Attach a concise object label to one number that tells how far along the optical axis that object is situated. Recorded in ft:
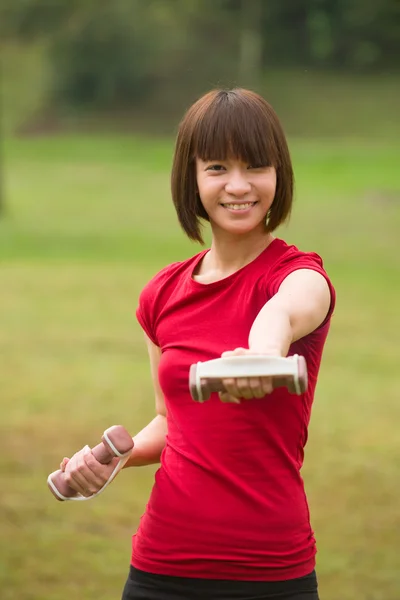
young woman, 13.64
